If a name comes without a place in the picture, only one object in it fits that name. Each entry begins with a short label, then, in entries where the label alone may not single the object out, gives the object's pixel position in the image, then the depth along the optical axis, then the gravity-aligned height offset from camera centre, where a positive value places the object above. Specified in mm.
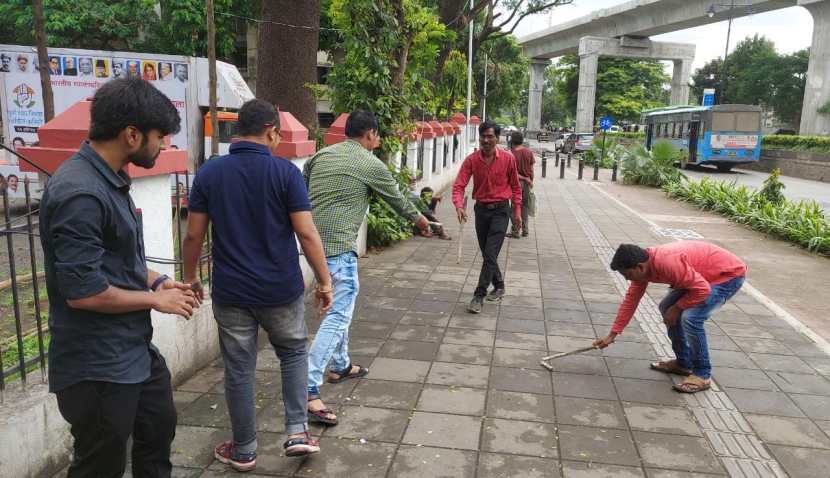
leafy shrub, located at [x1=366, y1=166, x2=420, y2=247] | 8492 -1367
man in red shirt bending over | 3920 -936
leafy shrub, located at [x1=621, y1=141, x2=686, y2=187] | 18438 -1053
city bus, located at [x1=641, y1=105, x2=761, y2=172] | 23750 -122
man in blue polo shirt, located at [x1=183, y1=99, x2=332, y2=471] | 2791 -571
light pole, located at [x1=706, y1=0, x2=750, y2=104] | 27448 +5214
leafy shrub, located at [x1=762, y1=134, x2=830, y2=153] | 23734 -371
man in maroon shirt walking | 5840 -641
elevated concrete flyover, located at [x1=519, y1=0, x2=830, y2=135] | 25984 +5500
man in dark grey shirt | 1884 -507
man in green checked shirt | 3572 -487
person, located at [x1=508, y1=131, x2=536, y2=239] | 9812 -570
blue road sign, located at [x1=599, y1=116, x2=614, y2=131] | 25438 +178
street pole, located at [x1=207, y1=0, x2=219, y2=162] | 8164 +658
